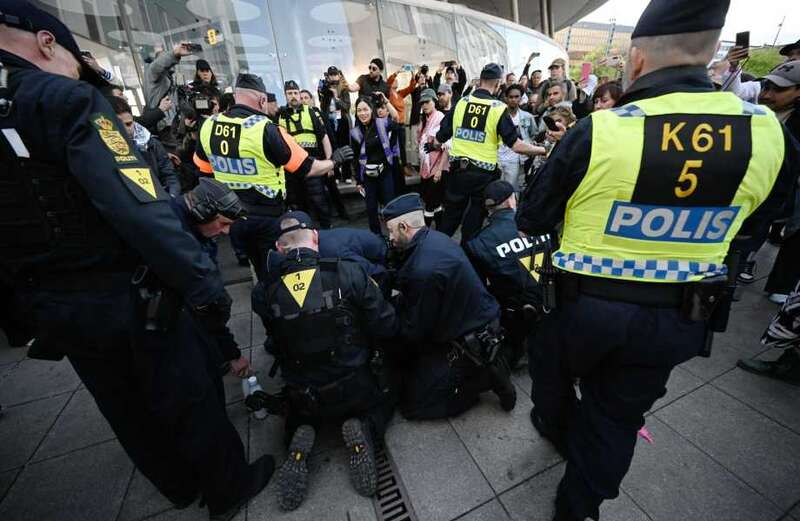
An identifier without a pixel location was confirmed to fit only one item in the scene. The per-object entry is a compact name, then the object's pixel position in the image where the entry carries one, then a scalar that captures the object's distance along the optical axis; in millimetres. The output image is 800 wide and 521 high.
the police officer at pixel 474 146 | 3400
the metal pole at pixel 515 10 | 16020
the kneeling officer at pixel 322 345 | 1718
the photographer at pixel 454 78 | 6703
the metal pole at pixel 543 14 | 20750
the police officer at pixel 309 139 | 4598
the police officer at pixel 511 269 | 2299
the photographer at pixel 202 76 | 4891
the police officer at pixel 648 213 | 1036
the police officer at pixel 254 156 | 2600
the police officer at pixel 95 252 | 1041
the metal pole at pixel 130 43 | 5777
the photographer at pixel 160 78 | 4215
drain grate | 1661
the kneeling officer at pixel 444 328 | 1979
